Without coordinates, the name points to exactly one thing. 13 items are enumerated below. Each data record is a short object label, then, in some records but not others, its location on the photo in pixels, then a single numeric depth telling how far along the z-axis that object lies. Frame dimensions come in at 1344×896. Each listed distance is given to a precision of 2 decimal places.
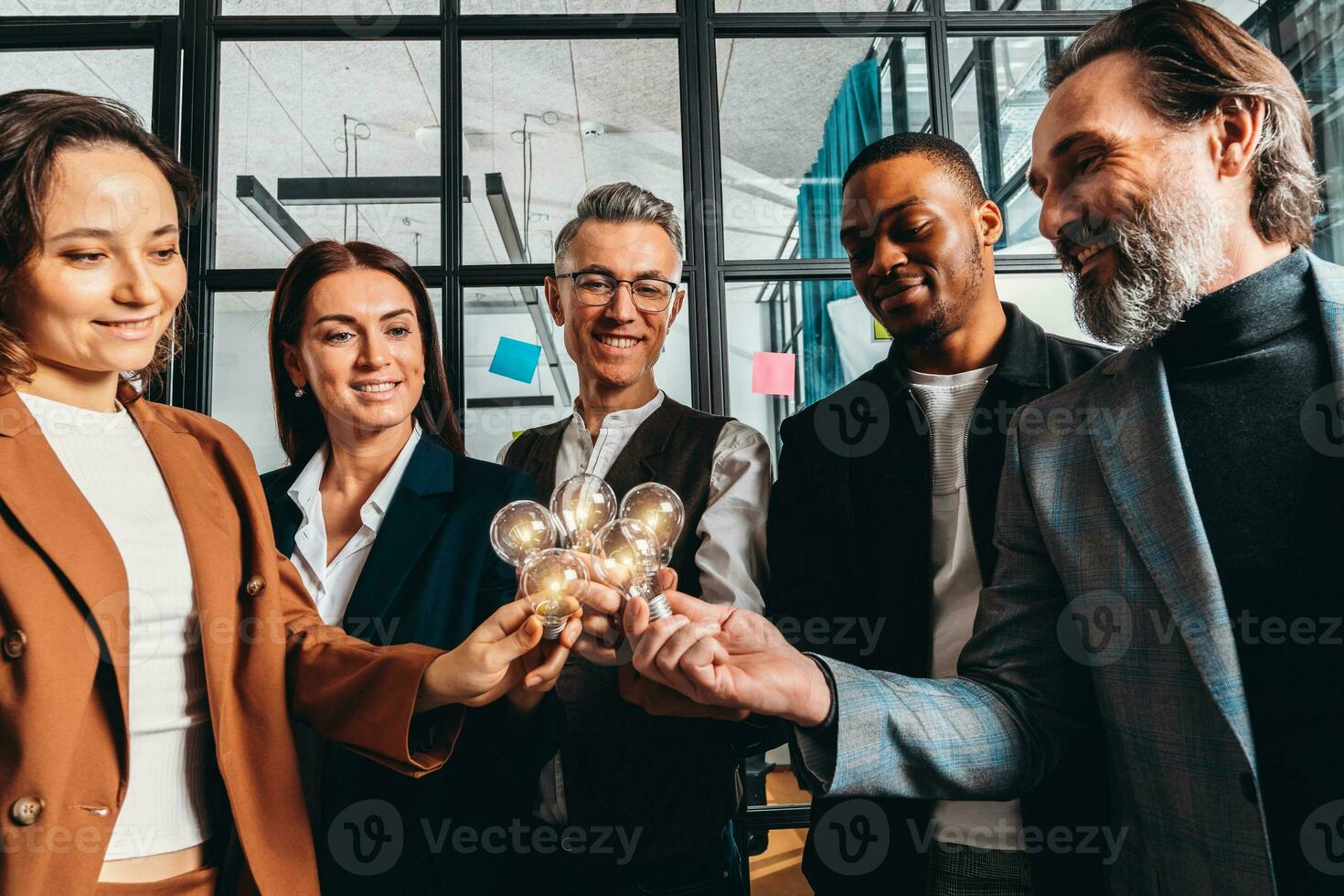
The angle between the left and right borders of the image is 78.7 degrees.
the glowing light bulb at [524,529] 1.23
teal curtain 2.29
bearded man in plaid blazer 1.07
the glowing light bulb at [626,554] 1.18
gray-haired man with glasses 1.56
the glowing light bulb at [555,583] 1.12
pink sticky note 2.24
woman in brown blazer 0.98
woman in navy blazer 1.40
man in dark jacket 1.42
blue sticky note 2.21
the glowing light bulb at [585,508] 1.29
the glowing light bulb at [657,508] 1.26
